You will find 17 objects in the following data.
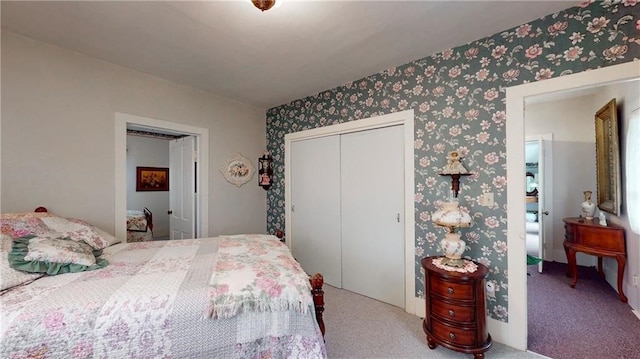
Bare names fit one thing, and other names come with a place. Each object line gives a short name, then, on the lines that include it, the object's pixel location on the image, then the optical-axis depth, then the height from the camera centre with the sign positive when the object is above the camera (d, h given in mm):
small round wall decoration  3590 +165
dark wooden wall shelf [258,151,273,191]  3906 +156
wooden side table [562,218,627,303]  2738 -712
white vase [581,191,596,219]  3219 -353
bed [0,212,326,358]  1079 -583
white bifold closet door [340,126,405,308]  2699 -365
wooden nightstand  1822 -948
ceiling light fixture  1420 +979
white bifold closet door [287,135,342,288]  3281 -339
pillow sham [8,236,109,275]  1385 -410
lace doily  1908 -655
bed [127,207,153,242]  4115 -759
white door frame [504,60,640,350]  1964 -281
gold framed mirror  2848 +242
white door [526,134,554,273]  4027 -236
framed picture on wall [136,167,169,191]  5918 +76
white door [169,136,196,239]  3438 -83
